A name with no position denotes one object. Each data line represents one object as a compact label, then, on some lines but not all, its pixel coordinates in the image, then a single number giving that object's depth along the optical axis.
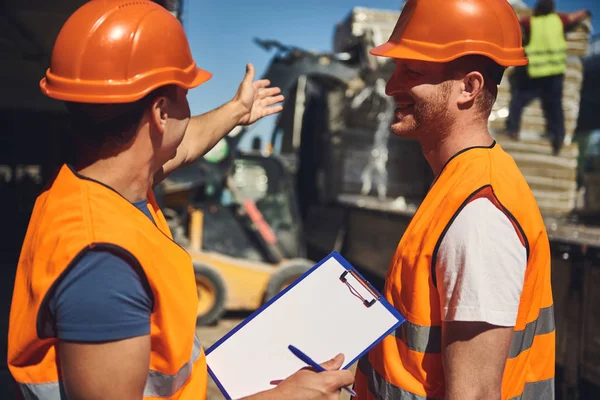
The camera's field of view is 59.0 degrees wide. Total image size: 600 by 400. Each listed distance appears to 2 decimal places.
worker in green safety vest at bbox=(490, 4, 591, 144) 6.81
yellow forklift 7.02
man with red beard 1.36
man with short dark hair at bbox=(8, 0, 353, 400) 1.14
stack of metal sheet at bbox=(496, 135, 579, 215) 6.67
